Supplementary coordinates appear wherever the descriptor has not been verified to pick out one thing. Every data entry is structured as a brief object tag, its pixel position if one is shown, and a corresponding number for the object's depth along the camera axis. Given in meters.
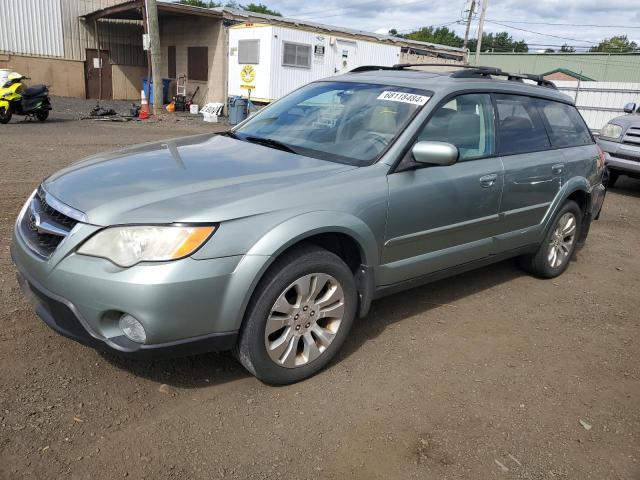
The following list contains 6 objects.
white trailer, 18.19
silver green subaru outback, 2.53
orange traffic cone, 17.56
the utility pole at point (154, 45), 16.59
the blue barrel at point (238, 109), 18.27
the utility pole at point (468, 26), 39.27
